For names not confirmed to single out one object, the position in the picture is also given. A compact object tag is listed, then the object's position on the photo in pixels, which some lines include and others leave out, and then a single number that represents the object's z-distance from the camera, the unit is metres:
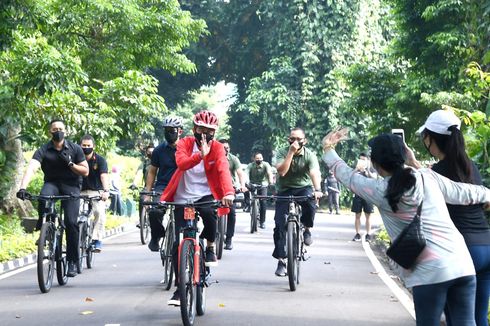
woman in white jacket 5.29
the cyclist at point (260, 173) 22.86
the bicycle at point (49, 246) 11.09
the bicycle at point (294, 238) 11.69
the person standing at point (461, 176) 5.97
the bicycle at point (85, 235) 12.76
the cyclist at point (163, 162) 11.84
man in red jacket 9.43
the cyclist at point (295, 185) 12.36
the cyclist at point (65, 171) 11.81
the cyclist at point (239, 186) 16.66
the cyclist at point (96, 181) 13.91
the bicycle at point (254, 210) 22.26
